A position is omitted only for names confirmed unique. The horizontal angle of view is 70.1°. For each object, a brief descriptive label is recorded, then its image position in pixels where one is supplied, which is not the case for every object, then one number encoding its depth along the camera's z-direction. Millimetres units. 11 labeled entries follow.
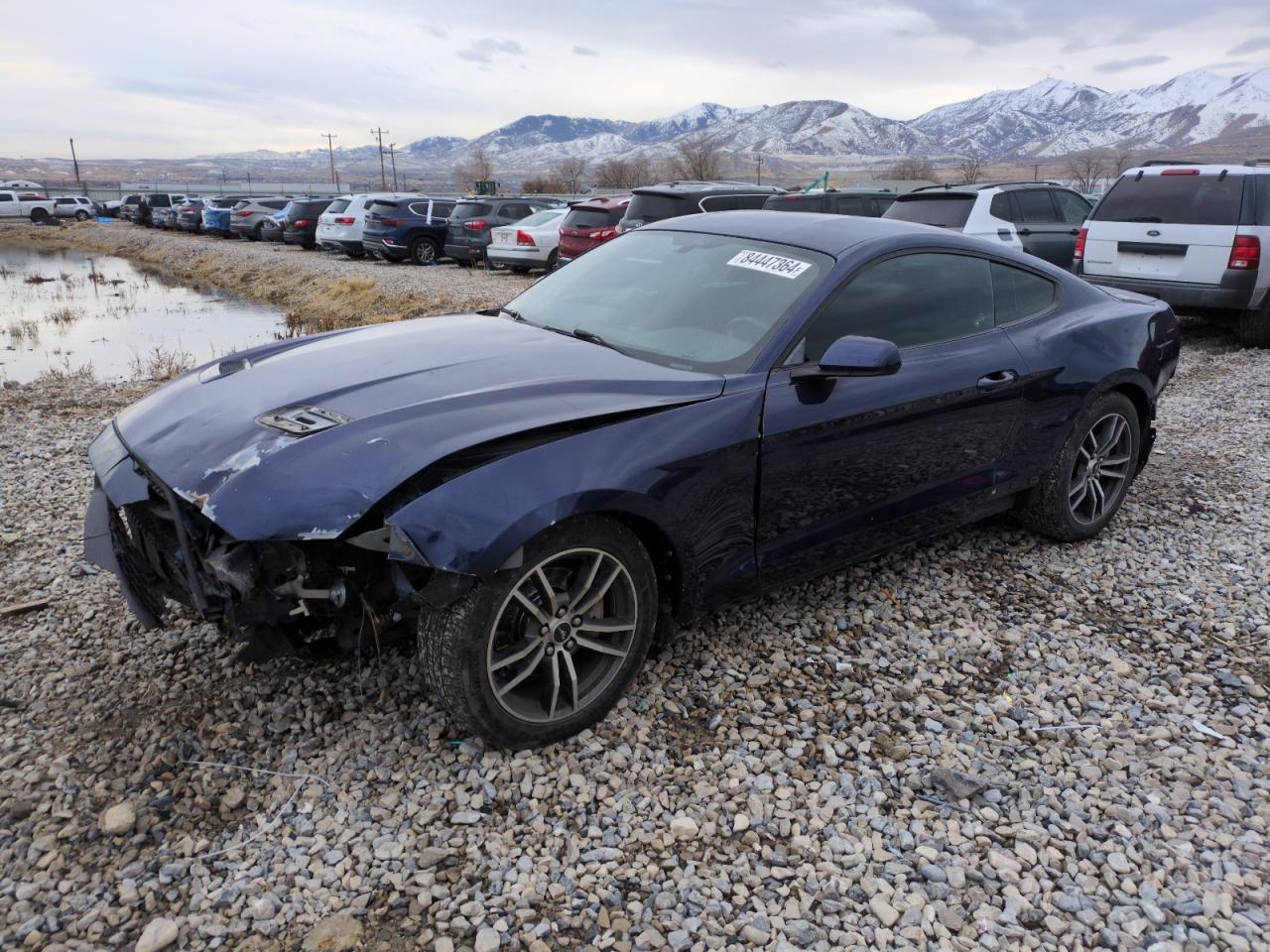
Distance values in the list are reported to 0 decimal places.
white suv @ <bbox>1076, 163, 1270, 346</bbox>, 8781
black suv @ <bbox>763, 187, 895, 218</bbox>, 14406
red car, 16078
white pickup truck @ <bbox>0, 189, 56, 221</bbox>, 47475
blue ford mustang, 2623
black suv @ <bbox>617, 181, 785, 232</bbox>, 13828
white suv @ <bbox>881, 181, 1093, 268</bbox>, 10836
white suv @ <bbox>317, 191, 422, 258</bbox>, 23047
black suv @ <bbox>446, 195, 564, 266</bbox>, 20594
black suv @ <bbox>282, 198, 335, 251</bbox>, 26719
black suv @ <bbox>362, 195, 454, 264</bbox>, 21609
